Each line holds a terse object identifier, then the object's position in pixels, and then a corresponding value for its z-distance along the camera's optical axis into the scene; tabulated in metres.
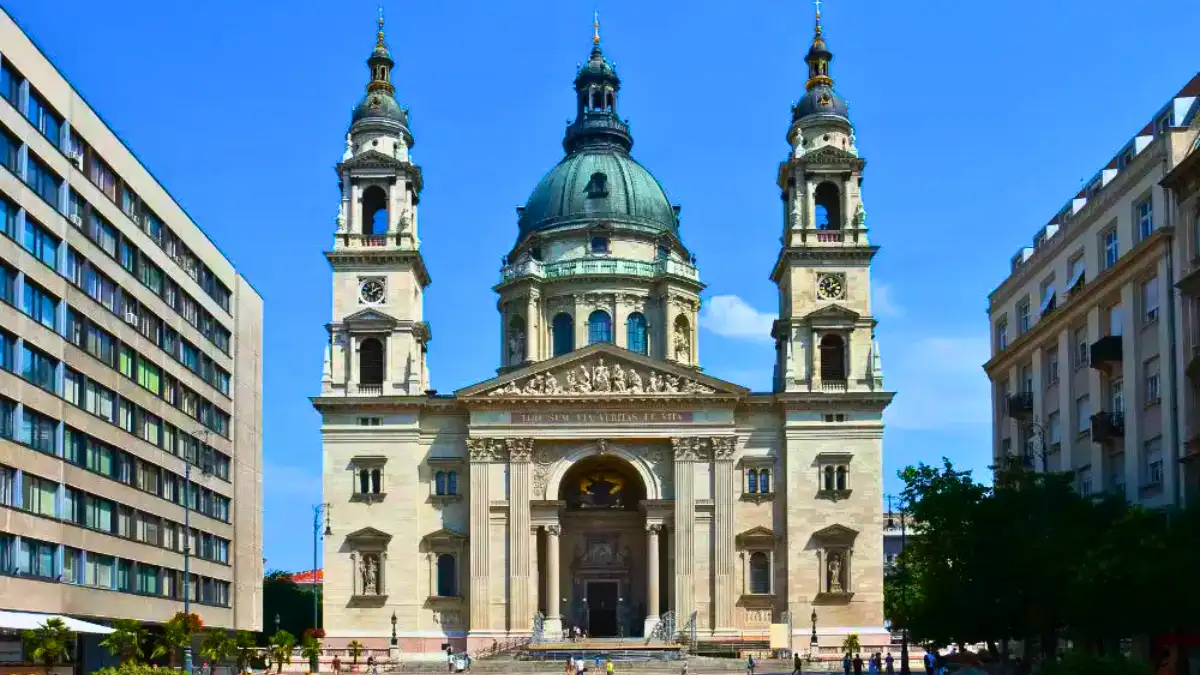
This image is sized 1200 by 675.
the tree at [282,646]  68.00
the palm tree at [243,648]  61.50
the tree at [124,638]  49.75
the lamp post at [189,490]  53.59
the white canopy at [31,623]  45.06
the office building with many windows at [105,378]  48.56
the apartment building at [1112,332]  47.22
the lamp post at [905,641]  59.70
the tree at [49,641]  43.62
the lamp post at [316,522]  83.00
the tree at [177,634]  53.63
